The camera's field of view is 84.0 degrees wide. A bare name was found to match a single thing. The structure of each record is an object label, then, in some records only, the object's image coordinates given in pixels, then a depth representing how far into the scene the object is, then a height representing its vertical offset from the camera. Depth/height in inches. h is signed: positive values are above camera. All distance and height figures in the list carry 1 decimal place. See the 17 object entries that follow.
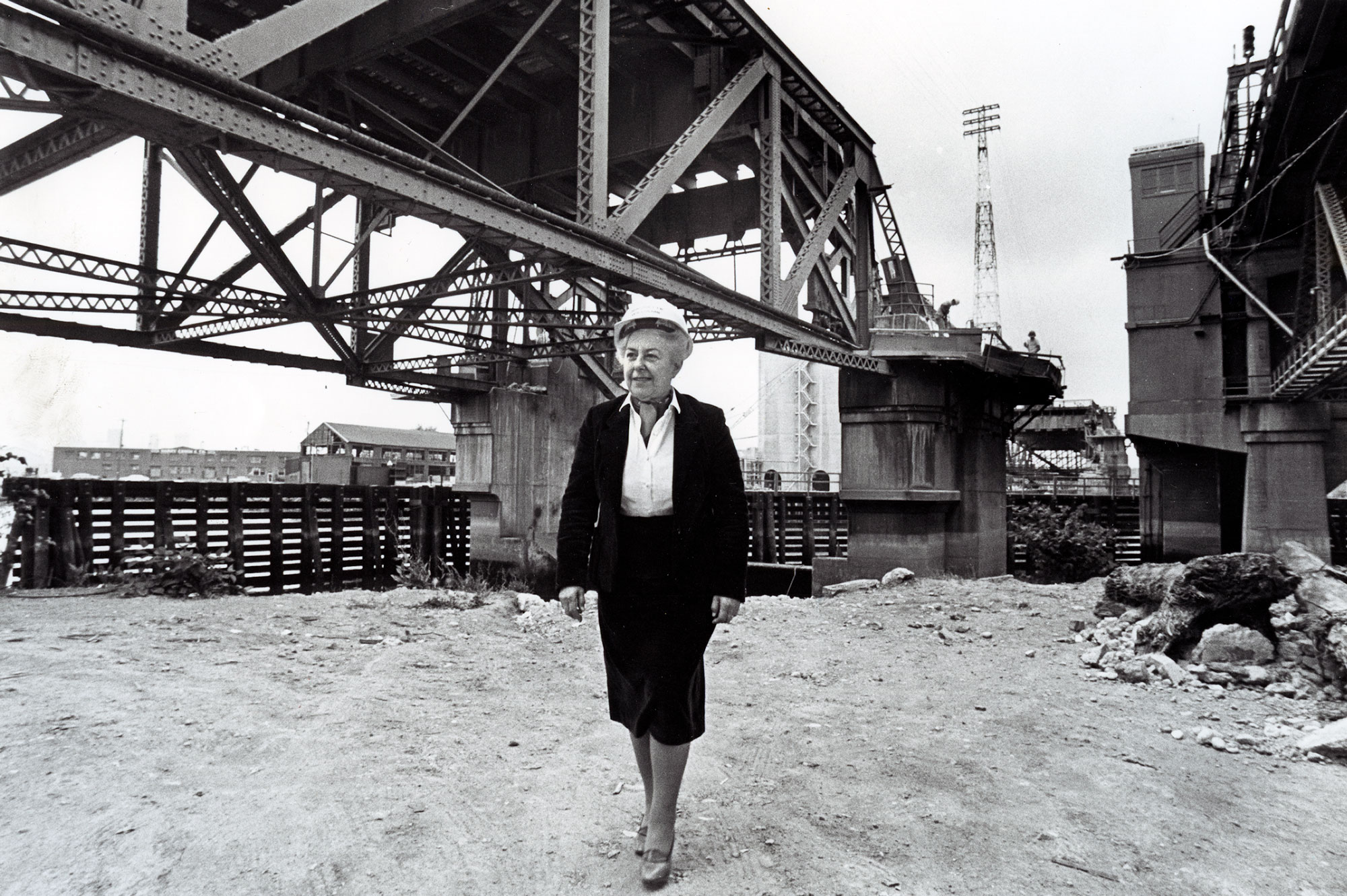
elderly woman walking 110.6 -9.8
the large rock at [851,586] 529.7 -75.2
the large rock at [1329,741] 149.2 -52.6
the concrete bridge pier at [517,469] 721.0 +12.0
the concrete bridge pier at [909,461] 612.4 +17.2
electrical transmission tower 2018.9 +674.5
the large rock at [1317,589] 199.9 -29.7
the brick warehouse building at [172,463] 1382.9 +36.6
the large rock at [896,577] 509.7 -65.6
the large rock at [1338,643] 187.0 -40.7
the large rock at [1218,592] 221.1 -32.9
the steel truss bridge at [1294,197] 500.7 +251.2
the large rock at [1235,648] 209.8 -46.8
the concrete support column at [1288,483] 676.7 -0.2
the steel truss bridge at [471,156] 207.3 +145.6
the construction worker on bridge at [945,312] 723.4 +166.0
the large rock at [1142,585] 270.2 -39.2
